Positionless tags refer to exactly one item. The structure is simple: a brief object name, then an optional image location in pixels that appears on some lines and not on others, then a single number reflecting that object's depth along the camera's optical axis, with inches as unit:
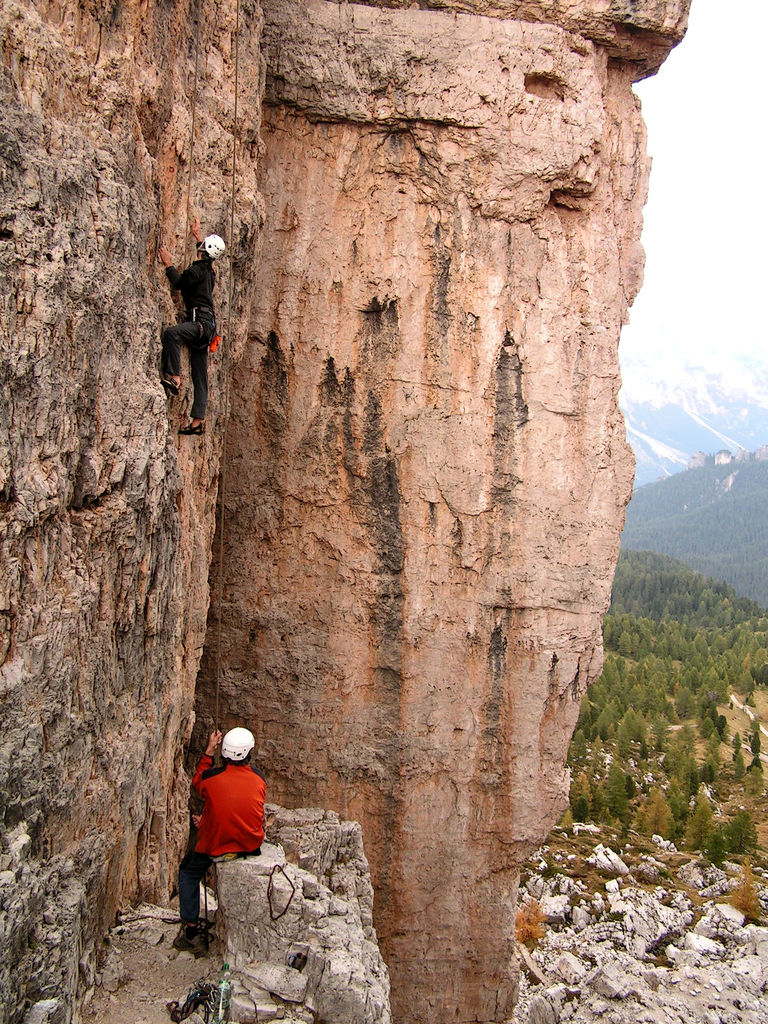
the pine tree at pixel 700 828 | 900.6
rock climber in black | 303.1
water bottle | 251.3
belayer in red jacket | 281.1
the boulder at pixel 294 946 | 265.1
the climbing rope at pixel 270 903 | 274.0
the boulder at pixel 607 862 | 783.1
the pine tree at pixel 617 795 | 975.0
